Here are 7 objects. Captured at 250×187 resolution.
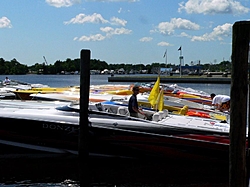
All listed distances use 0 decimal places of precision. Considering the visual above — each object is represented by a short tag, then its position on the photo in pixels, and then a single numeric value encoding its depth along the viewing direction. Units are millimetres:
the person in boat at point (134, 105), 13250
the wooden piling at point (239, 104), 7008
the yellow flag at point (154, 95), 15383
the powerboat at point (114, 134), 12180
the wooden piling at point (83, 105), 9570
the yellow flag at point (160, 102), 15081
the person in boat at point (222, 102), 18281
